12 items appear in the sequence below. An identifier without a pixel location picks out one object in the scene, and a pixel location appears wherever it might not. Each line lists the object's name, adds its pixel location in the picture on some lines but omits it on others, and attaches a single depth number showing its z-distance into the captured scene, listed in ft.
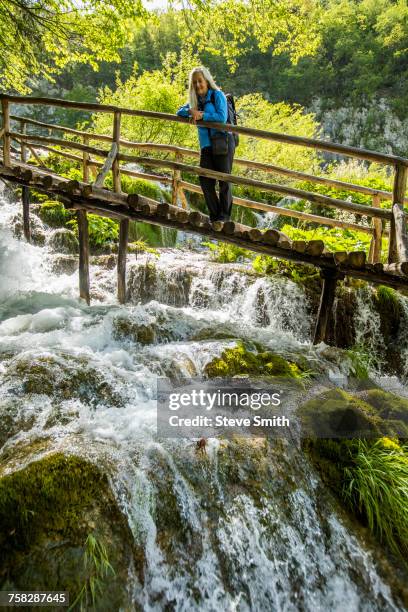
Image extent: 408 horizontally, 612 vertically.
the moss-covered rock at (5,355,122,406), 11.37
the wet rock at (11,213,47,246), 30.45
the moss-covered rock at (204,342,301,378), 14.24
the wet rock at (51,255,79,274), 26.63
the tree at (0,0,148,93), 26.73
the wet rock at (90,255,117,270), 27.10
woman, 15.55
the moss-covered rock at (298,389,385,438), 11.07
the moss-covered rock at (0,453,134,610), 6.85
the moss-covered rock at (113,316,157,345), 16.85
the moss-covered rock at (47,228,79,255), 29.66
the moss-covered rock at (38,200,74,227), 32.83
